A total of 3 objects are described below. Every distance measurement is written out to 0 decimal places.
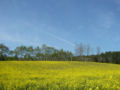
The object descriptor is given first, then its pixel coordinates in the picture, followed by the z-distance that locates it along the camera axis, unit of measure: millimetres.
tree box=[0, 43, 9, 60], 47619
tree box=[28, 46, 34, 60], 54481
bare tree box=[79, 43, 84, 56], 49056
